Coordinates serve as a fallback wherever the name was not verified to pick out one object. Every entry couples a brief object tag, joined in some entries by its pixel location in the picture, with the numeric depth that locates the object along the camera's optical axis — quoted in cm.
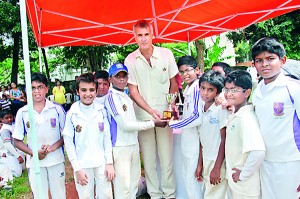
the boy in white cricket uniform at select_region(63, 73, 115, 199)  313
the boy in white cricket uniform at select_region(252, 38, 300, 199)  237
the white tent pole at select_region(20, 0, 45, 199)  239
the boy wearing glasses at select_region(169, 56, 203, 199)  324
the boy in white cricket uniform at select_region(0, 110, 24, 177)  565
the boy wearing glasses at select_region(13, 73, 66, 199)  325
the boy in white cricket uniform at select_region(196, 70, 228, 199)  293
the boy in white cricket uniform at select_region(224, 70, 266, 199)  239
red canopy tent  450
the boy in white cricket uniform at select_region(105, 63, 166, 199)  338
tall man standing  380
